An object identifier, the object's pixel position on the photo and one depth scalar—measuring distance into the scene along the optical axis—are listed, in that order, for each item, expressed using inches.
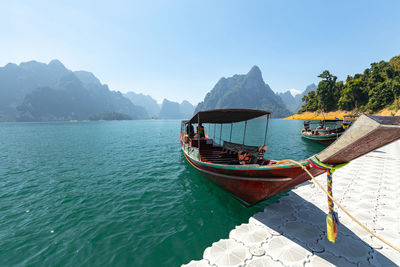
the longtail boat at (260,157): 103.5
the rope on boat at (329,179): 134.3
